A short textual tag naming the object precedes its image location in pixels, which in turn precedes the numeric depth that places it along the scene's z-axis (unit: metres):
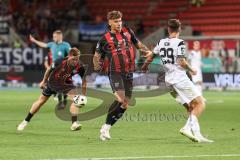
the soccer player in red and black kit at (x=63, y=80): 15.98
